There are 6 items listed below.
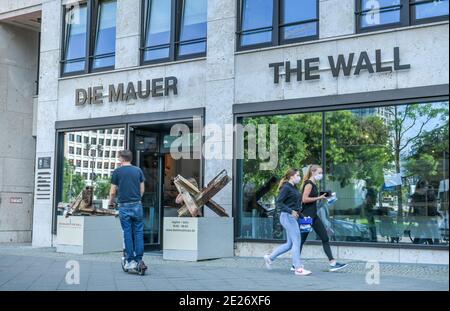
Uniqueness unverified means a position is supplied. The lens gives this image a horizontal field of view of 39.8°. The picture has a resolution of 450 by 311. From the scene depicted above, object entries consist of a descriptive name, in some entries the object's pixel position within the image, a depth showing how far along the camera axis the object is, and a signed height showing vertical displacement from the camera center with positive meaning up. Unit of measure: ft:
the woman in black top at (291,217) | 32.24 -1.08
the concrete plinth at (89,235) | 45.03 -2.99
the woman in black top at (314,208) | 33.65 -0.62
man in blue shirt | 31.86 -0.69
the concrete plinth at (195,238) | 38.88 -2.75
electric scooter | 31.55 -3.77
